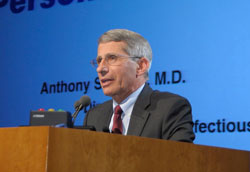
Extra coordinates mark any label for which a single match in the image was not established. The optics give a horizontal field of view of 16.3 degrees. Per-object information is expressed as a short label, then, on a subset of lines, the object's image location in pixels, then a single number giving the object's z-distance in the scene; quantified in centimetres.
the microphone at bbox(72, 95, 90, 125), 440
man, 461
